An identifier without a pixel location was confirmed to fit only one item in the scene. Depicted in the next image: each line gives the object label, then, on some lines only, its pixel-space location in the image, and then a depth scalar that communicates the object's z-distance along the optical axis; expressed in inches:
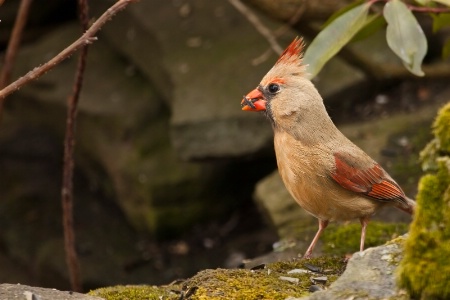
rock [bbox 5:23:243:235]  551.8
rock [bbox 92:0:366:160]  504.7
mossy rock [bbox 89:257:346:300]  247.3
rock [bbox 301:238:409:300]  214.2
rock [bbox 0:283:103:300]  242.2
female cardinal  319.3
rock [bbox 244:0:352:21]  450.0
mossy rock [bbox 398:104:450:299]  191.2
